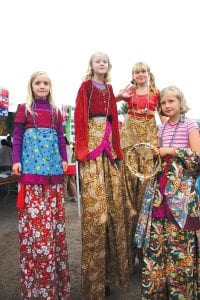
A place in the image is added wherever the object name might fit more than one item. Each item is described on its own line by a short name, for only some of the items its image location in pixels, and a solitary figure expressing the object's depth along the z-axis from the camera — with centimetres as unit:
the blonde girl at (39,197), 235
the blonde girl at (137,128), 308
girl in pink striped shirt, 221
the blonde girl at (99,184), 245
